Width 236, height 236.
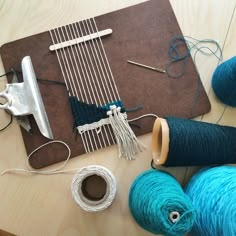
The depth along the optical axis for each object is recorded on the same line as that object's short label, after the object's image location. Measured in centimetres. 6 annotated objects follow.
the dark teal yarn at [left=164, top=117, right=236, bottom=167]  77
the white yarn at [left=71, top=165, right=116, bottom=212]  78
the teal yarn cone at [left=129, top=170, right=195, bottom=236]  64
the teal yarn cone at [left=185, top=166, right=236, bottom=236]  67
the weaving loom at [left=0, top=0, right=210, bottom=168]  91
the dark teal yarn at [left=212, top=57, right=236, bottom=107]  78
